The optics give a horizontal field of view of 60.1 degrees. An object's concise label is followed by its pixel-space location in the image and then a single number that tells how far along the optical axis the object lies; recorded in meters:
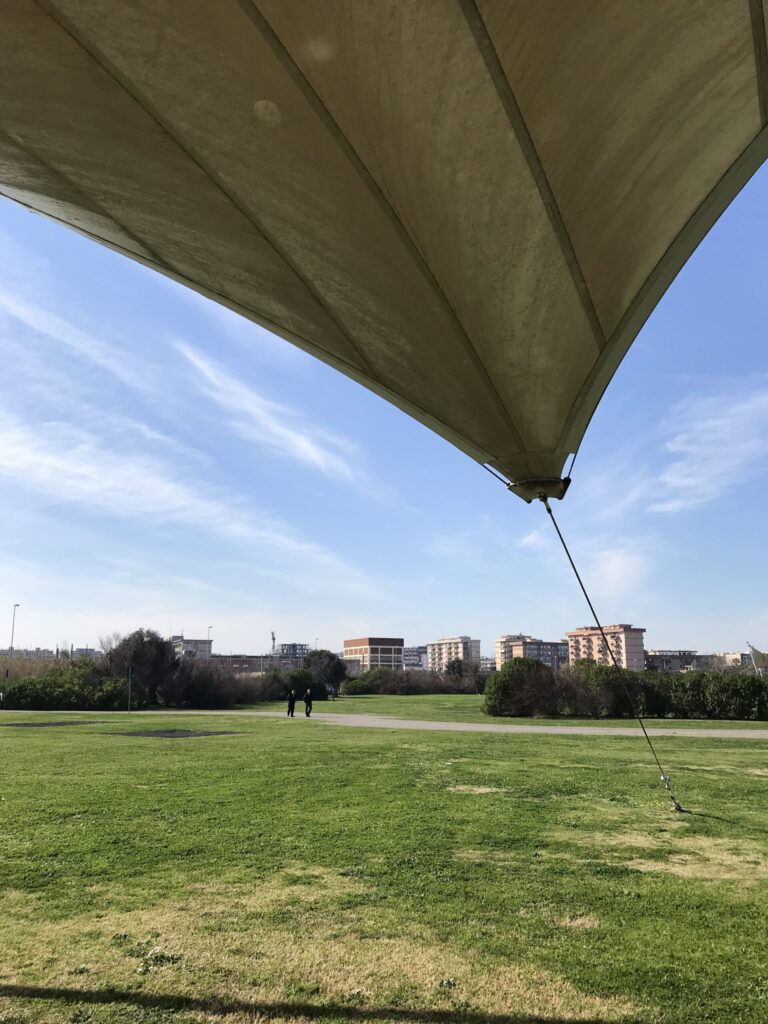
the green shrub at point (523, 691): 24.05
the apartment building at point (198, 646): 141.25
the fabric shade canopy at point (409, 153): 2.35
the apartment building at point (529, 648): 150.75
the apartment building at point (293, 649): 140.30
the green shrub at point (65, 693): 29.09
